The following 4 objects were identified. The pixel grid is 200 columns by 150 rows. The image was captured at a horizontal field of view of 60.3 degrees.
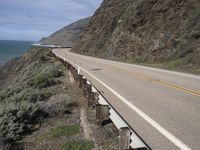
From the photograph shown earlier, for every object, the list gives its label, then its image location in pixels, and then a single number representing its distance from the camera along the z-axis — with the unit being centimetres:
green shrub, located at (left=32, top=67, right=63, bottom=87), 931
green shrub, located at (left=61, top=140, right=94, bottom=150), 337
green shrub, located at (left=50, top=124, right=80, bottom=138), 393
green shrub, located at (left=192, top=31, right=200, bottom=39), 1460
